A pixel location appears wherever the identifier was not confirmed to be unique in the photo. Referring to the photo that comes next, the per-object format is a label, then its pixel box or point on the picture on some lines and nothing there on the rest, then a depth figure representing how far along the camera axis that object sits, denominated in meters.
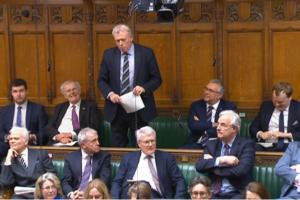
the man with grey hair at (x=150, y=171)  8.49
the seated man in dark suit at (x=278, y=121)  9.21
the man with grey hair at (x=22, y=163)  8.76
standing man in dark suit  9.32
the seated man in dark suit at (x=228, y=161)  8.26
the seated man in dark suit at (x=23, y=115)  10.03
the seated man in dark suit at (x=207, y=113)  9.62
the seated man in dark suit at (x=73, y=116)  10.00
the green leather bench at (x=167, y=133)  10.34
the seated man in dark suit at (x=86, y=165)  8.74
